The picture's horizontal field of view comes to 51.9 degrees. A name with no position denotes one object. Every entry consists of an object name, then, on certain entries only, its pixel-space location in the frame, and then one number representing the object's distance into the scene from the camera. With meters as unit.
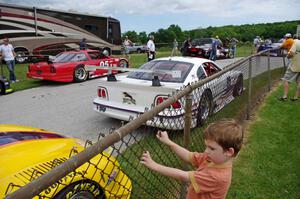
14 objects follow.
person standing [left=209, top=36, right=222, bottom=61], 20.01
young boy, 1.78
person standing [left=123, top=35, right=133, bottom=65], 19.79
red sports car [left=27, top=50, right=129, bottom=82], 11.06
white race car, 4.87
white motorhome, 18.09
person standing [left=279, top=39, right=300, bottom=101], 7.72
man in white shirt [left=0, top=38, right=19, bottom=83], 11.85
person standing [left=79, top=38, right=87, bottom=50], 18.50
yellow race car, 2.46
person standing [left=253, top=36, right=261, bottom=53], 29.19
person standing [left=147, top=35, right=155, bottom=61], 17.26
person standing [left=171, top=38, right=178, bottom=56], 25.43
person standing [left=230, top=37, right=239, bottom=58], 25.44
